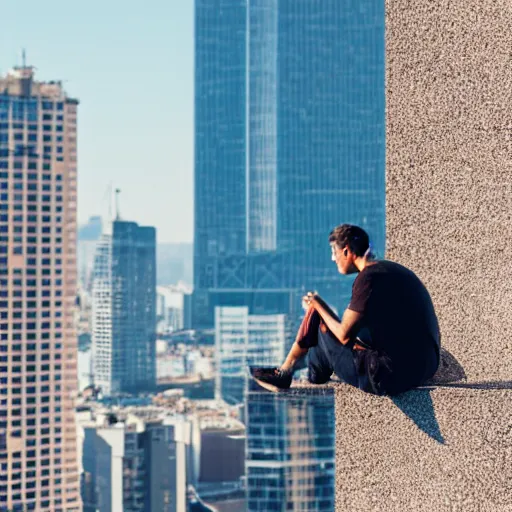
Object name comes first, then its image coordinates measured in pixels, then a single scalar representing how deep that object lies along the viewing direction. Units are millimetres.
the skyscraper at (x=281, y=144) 99875
